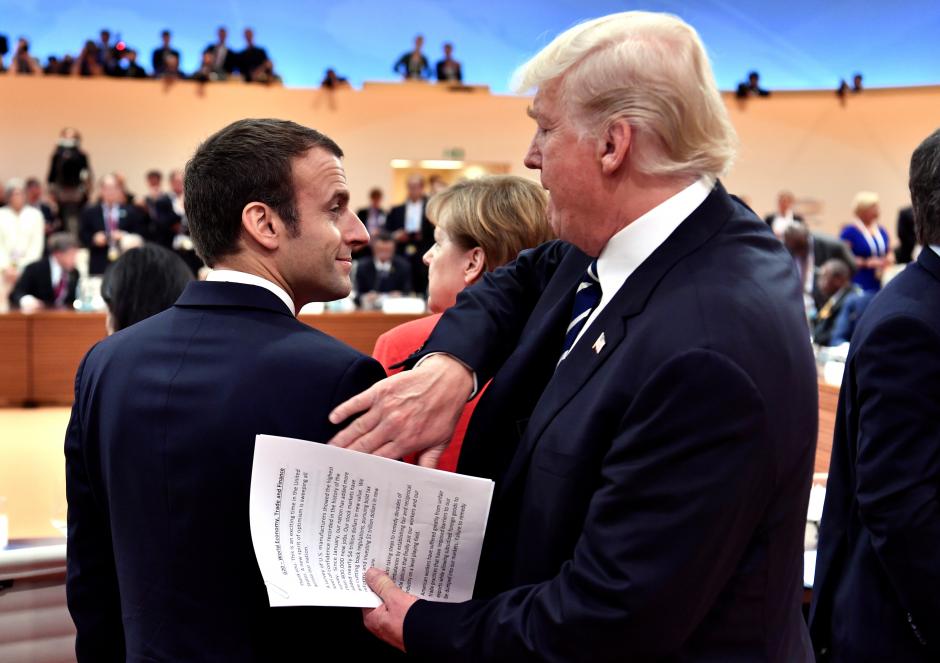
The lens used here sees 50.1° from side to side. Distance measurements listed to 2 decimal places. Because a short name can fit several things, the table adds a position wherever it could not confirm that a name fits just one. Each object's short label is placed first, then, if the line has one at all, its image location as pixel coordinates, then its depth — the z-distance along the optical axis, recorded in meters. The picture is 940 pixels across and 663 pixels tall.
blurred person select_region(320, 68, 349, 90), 14.95
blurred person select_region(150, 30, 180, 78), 14.84
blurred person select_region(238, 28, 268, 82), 15.02
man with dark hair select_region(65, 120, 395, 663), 1.44
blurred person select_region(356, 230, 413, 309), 10.80
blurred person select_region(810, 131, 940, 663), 1.62
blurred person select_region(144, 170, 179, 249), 11.88
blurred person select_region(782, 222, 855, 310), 8.89
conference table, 7.82
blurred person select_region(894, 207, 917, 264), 9.17
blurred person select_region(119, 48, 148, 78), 14.75
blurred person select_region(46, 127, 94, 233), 13.10
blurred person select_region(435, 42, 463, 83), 15.92
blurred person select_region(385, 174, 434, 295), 12.45
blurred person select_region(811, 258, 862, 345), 6.86
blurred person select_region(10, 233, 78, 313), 9.50
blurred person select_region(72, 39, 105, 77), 14.55
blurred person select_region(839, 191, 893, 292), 11.11
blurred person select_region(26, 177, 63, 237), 12.38
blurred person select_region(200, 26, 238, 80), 15.05
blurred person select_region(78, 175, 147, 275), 11.56
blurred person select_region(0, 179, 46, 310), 11.75
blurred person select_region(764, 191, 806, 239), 13.06
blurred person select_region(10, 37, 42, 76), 14.39
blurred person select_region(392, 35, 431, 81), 15.84
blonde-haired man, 1.10
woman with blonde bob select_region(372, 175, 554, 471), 2.42
